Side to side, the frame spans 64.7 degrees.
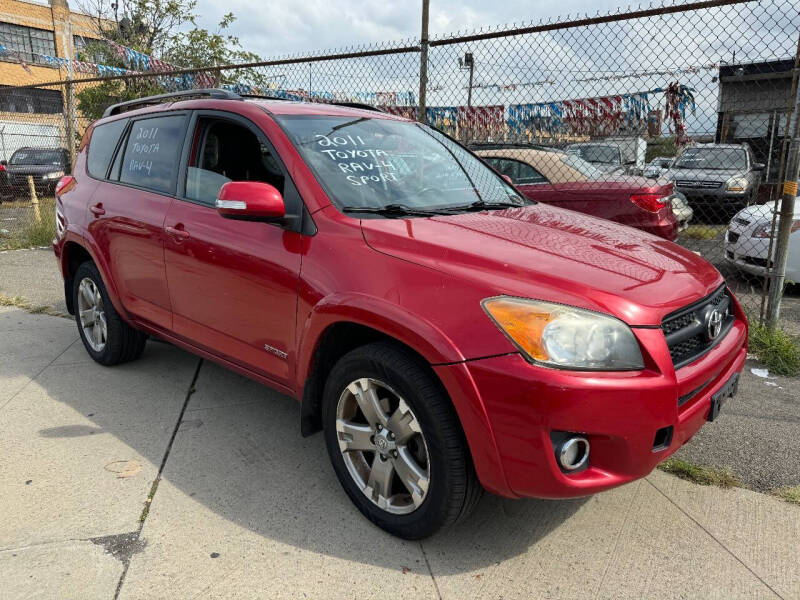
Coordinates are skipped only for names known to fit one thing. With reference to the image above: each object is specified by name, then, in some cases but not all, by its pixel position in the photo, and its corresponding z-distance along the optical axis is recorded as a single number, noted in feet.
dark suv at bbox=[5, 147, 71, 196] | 49.60
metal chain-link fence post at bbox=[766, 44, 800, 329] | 14.20
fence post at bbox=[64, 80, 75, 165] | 32.89
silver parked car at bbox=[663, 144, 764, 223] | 39.40
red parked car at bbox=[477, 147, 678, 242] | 19.98
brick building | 46.62
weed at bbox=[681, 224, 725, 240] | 31.25
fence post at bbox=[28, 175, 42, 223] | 34.65
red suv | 6.86
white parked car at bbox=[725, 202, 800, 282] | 19.81
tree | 63.93
